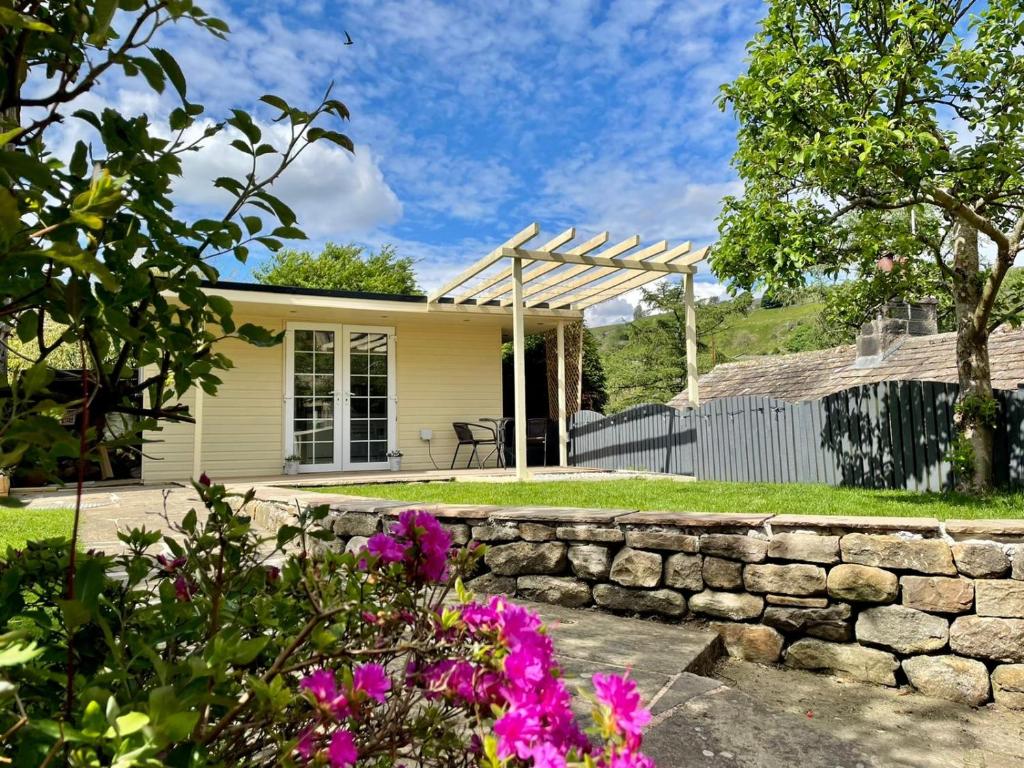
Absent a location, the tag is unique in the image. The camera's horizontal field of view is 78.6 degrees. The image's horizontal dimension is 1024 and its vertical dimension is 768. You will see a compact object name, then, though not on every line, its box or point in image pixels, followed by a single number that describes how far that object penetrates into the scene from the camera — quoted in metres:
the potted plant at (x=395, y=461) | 9.53
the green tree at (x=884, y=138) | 3.97
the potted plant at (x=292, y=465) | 9.09
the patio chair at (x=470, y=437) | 9.92
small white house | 8.45
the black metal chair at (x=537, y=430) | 10.07
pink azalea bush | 0.56
